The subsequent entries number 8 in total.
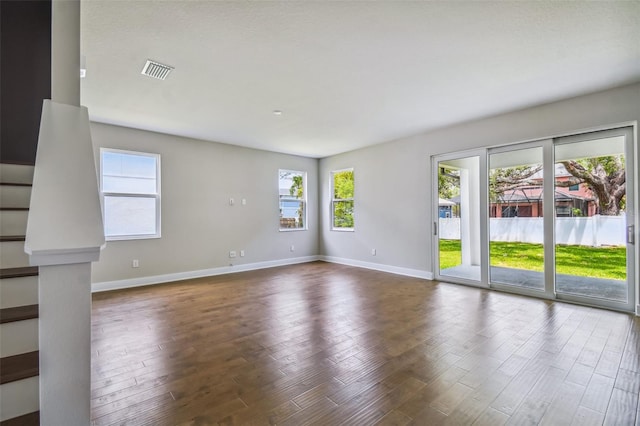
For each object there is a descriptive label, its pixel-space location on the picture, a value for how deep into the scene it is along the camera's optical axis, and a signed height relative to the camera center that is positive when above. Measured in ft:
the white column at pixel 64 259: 3.85 -0.59
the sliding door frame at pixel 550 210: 11.09 +0.09
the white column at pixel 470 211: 15.53 +0.10
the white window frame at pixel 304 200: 24.10 +1.22
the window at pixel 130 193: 15.31 +1.26
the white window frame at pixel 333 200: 22.86 +1.17
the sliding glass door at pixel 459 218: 15.60 -0.29
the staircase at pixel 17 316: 4.06 -1.55
